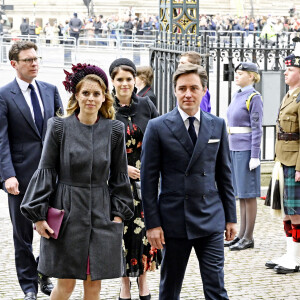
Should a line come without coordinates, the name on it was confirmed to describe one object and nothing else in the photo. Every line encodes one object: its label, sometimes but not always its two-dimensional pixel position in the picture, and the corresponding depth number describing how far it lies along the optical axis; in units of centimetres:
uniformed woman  841
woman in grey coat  509
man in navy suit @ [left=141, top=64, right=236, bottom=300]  508
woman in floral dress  630
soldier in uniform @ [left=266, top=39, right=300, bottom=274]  724
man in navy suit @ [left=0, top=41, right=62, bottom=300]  652
